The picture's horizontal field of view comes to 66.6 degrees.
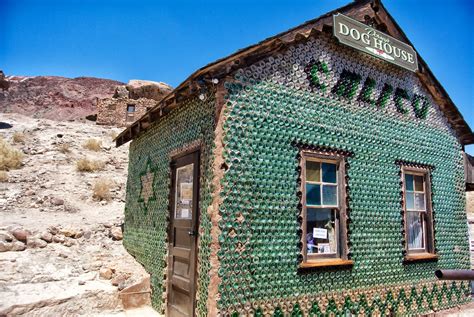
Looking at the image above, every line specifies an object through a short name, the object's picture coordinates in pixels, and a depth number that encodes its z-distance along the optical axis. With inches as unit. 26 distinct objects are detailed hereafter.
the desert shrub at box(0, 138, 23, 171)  652.1
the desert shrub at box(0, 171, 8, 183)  589.3
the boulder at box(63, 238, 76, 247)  349.4
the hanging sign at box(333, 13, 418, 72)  251.4
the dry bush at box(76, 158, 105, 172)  692.7
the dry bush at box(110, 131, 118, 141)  938.2
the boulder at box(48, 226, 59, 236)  356.7
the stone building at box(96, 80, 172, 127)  1040.8
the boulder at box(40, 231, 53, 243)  341.4
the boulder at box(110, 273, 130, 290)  266.4
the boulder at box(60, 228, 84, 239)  364.8
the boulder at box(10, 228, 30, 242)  329.8
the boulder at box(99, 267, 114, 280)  291.1
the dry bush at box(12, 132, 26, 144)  799.7
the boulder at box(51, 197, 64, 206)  530.1
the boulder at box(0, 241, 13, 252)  308.0
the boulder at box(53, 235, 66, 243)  349.6
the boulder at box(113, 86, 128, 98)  1183.6
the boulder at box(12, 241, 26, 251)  315.6
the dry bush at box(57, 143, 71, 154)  765.1
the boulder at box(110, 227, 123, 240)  371.6
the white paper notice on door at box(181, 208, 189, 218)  232.8
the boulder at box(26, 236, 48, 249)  328.2
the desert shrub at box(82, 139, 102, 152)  812.6
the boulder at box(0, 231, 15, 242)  318.3
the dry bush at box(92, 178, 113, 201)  588.5
